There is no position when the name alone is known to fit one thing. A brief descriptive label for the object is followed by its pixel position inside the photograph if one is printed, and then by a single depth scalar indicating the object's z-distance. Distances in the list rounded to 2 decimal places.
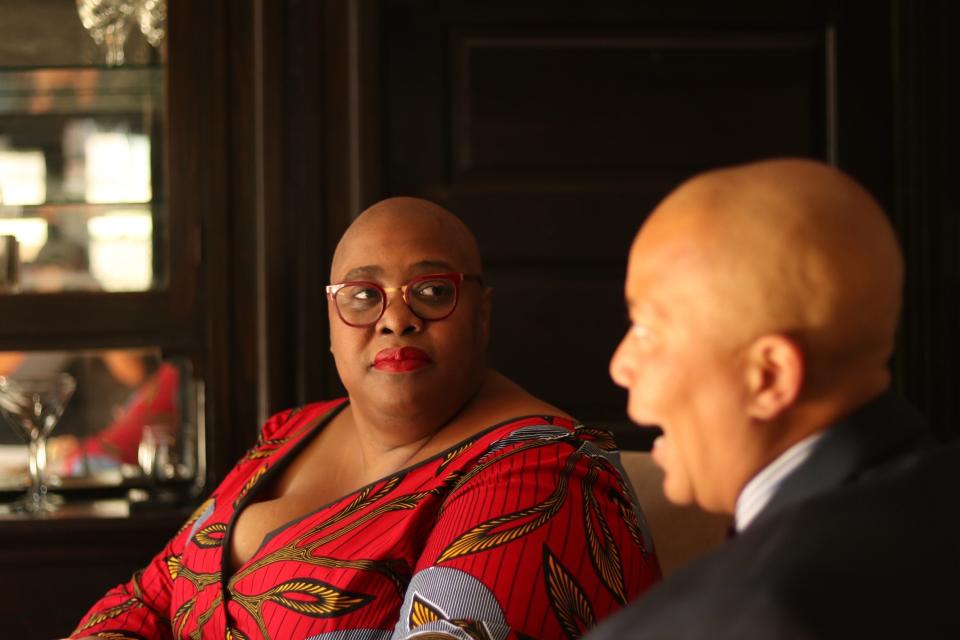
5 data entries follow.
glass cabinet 2.36
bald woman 1.22
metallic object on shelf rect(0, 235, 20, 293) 2.37
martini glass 2.30
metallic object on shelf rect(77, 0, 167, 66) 2.43
